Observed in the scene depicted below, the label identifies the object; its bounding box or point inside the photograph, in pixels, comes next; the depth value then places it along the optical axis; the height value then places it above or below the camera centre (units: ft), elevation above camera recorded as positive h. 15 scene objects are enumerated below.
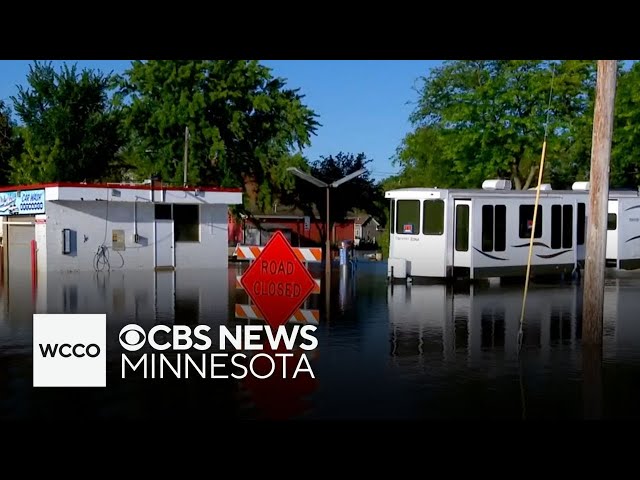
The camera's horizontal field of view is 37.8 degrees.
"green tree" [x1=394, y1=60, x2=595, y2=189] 156.97 +16.81
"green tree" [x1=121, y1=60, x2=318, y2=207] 169.17 +17.60
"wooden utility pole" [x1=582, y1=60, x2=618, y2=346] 41.06 +0.90
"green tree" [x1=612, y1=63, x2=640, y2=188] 140.77 +14.72
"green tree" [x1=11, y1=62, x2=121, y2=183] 182.70 +19.10
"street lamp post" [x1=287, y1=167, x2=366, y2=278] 99.35 -4.53
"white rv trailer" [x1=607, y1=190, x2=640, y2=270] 107.96 -1.11
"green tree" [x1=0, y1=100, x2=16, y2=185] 201.36 +15.40
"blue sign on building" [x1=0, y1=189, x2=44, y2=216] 114.21 +1.74
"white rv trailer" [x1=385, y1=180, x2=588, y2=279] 86.02 -1.16
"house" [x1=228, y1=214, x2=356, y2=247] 206.59 -3.00
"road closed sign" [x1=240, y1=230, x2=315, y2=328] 39.50 -2.76
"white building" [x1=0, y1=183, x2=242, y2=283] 112.88 -1.34
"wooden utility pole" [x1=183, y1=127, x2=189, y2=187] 161.55 +11.75
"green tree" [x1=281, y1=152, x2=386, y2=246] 212.43 +5.87
